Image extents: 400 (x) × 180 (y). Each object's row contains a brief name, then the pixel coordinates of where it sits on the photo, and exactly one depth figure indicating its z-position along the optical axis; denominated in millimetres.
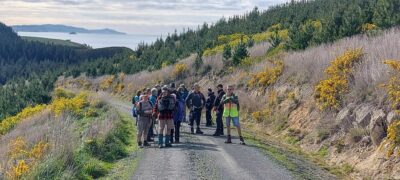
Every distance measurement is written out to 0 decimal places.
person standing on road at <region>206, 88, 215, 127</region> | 21562
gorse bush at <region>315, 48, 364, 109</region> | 16766
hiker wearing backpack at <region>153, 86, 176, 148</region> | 15648
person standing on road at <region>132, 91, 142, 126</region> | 18175
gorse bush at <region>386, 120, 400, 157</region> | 12359
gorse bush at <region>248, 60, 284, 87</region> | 24172
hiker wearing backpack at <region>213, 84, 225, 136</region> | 18688
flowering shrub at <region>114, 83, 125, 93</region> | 49812
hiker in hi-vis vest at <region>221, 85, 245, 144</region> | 16750
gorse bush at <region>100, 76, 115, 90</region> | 55625
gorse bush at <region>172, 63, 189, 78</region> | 40031
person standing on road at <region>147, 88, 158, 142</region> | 16934
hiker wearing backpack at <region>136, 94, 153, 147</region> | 16422
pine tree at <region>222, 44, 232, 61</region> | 34844
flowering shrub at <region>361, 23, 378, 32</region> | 22859
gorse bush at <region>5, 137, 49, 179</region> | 10086
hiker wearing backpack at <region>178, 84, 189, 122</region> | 20275
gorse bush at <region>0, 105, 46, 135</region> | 27203
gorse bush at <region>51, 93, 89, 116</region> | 25322
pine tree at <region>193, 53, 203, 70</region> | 38588
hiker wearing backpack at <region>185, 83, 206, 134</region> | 19641
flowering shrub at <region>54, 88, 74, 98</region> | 41669
